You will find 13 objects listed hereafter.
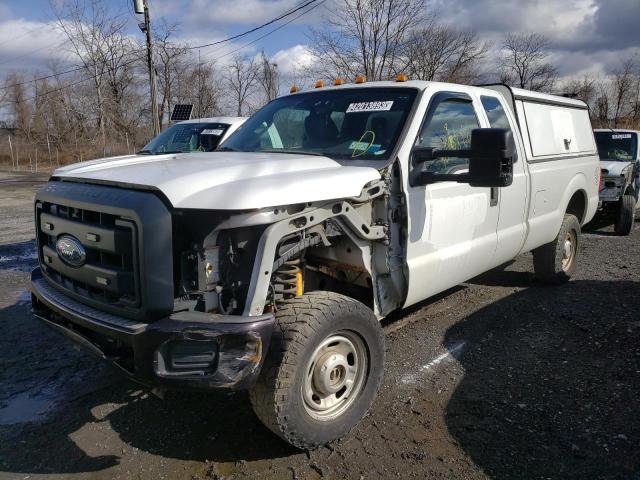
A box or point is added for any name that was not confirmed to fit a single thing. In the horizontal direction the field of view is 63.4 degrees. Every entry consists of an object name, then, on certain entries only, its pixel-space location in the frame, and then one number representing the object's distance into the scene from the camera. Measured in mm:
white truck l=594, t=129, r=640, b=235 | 9531
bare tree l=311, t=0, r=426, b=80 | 22281
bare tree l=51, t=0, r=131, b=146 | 37250
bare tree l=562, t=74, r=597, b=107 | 37862
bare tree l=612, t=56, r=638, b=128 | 39759
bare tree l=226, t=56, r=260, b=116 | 38906
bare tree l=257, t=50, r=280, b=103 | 37656
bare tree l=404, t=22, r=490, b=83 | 23297
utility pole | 19594
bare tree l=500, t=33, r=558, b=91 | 38316
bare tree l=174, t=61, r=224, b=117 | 38938
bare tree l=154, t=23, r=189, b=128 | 36406
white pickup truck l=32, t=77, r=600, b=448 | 2516
